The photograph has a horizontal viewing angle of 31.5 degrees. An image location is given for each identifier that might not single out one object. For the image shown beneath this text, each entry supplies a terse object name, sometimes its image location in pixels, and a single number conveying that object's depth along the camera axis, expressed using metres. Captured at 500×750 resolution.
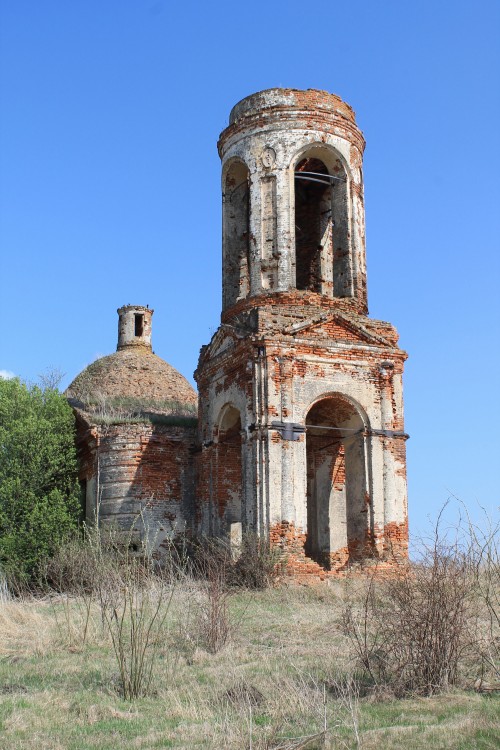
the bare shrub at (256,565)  15.06
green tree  18.11
